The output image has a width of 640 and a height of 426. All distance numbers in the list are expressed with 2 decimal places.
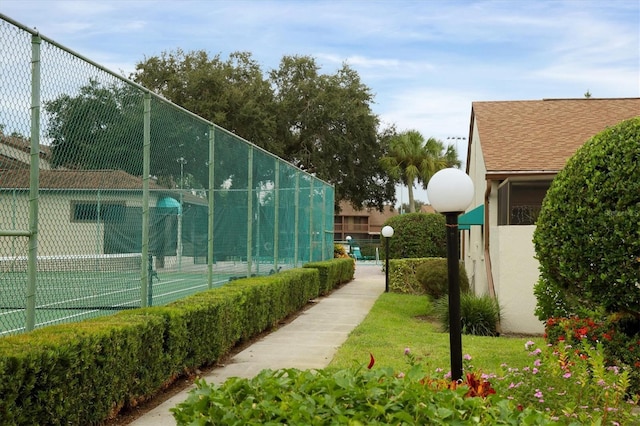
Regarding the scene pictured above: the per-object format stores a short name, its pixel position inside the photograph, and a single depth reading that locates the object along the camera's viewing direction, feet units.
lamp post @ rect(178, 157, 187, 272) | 31.32
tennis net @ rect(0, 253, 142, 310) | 18.26
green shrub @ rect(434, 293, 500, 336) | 44.65
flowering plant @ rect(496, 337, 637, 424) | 16.55
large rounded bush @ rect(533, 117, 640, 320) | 22.33
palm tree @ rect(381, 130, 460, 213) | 143.54
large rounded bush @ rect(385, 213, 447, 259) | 90.43
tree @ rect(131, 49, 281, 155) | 121.49
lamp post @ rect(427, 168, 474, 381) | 19.36
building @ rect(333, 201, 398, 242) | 262.06
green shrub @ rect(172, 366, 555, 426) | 10.54
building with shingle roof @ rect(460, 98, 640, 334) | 46.19
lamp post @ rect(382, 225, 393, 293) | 76.57
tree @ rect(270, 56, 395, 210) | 134.72
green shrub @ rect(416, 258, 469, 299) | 55.98
